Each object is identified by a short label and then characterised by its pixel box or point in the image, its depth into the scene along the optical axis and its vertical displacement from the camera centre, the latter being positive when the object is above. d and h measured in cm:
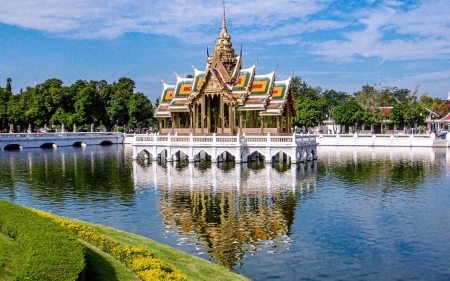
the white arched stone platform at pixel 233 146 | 3994 -173
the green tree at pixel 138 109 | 8694 +323
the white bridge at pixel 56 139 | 6884 -155
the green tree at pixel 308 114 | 7819 +166
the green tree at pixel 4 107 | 8750 +409
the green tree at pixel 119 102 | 8731 +459
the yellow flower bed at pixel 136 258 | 1061 -306
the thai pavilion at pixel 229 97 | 4403 +263
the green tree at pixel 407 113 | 7831 +152
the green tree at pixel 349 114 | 8272 +159
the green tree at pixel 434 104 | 9594 +349
